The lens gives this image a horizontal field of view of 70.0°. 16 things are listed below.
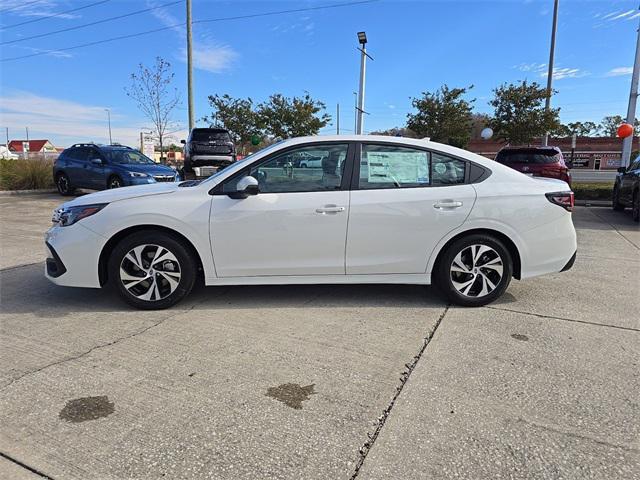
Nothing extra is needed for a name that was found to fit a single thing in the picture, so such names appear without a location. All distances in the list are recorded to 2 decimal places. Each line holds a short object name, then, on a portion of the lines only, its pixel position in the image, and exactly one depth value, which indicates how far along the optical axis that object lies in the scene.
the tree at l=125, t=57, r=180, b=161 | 24.34
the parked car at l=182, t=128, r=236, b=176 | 15.76
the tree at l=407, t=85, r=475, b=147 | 25.61
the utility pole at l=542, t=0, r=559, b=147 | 22.07
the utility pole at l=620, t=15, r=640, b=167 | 15.32
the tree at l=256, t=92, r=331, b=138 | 30.31
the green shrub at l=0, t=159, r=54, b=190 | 16.06
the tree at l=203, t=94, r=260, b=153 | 31.28
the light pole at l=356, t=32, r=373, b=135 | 15.58
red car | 11.12
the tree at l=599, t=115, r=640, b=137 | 69.38
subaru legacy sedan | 4.07
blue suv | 12.70
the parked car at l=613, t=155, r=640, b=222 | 9.91
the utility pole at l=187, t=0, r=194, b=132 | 19.05
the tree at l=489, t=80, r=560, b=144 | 21.73
